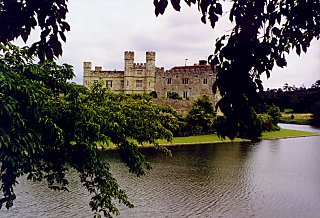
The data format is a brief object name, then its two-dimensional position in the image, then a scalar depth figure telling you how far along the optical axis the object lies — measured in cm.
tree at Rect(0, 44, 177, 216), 704
